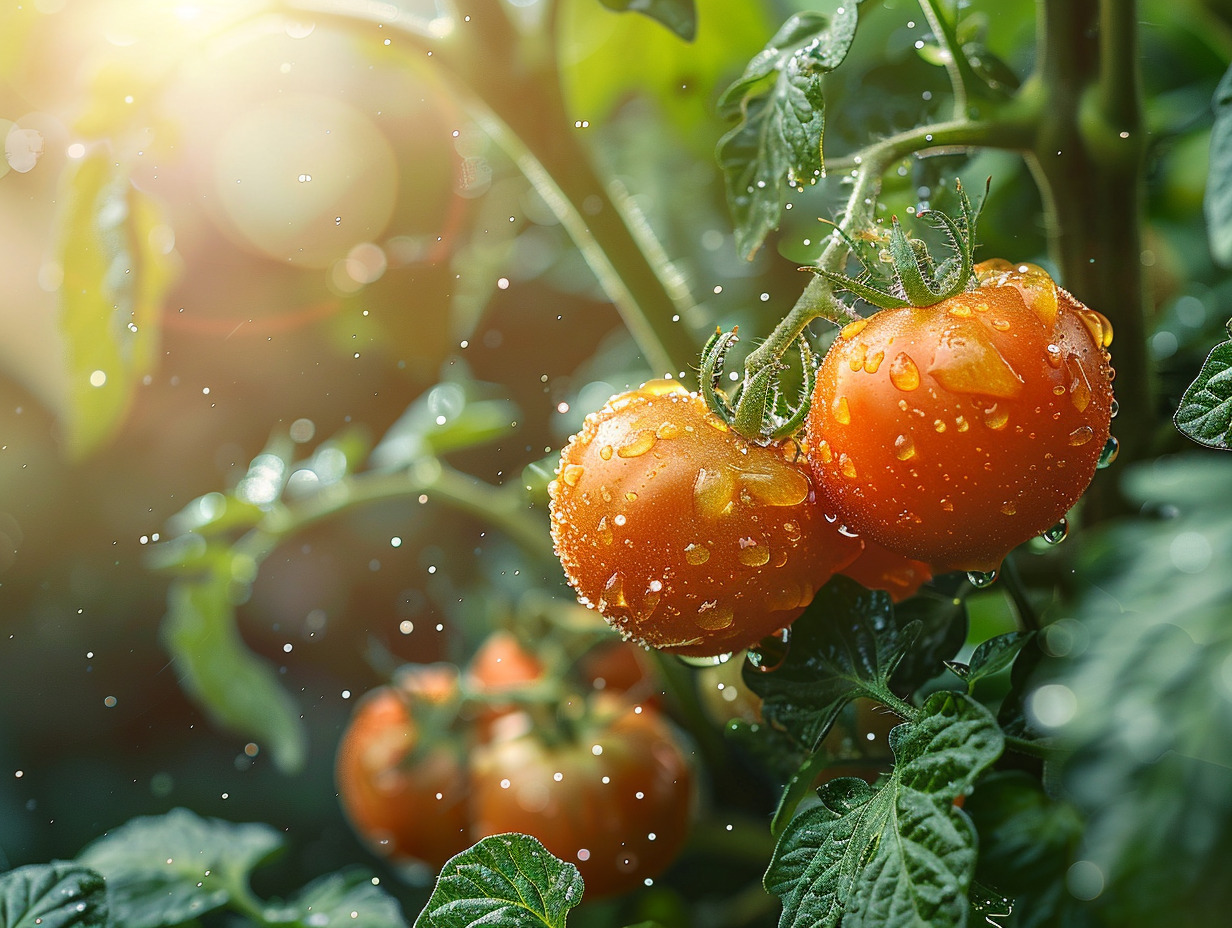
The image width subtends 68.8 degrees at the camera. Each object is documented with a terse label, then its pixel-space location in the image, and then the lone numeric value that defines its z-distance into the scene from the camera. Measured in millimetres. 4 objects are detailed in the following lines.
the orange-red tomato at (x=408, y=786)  543
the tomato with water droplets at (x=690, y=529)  234
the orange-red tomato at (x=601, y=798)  443
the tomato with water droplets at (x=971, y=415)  204
